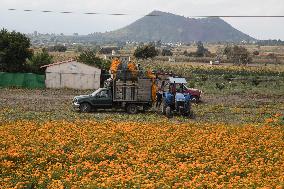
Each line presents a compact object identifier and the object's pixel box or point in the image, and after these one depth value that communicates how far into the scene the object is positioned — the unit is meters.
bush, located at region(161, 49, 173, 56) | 171.29
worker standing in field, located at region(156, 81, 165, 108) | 36.66
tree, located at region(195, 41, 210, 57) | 172.79
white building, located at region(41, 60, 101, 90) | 53.47
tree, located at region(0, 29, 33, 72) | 57.75
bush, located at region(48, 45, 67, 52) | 179.50
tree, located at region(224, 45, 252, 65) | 134.62
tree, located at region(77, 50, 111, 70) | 63.09
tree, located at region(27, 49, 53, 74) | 59.81
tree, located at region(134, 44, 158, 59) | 106.50
